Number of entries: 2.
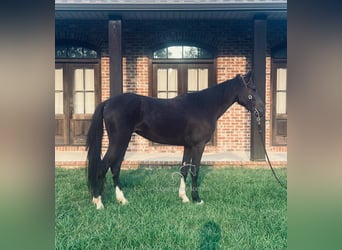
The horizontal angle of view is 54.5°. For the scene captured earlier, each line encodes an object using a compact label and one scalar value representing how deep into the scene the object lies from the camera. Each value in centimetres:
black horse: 384
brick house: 763
